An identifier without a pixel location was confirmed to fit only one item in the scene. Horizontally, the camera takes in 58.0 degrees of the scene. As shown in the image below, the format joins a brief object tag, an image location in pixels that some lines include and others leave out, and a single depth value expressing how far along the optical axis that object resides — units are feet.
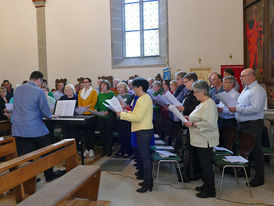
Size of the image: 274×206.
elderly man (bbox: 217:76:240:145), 13.48
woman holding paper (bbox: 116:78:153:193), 10.74
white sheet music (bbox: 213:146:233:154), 12.57
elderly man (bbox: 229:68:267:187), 11.57
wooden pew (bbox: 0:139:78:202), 6.92
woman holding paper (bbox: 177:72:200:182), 11.95
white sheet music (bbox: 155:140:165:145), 14.53
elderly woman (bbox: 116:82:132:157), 17.03
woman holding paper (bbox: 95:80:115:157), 17.40
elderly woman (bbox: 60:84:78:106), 16.71
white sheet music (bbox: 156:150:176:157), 11.87
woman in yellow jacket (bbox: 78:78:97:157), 17.68
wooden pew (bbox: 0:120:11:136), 16.69
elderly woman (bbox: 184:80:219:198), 10.16
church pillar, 33.30
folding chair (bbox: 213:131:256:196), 10.52
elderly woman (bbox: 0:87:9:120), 19.65
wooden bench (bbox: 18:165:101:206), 6.81
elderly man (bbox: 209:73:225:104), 14.83
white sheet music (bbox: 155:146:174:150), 13.26
